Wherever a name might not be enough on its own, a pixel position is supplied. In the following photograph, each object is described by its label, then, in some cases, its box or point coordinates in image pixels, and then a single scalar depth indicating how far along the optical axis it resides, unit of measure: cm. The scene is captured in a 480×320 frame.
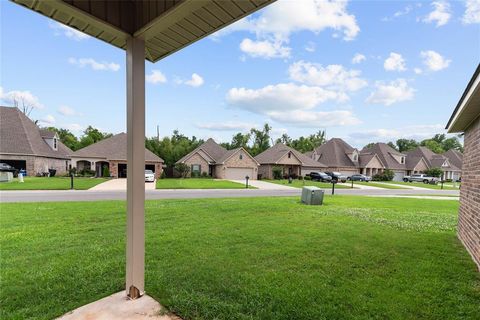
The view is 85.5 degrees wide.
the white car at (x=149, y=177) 2511
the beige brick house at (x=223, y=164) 3366
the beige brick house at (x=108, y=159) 2833
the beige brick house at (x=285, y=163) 3706
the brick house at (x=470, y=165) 406
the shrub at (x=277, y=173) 3678
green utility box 1176
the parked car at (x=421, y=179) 4034
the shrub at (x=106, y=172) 2862
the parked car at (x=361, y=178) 3712
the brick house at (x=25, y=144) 2539
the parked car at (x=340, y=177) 3384
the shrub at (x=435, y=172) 4397
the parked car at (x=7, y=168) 2352
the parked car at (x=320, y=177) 3316
